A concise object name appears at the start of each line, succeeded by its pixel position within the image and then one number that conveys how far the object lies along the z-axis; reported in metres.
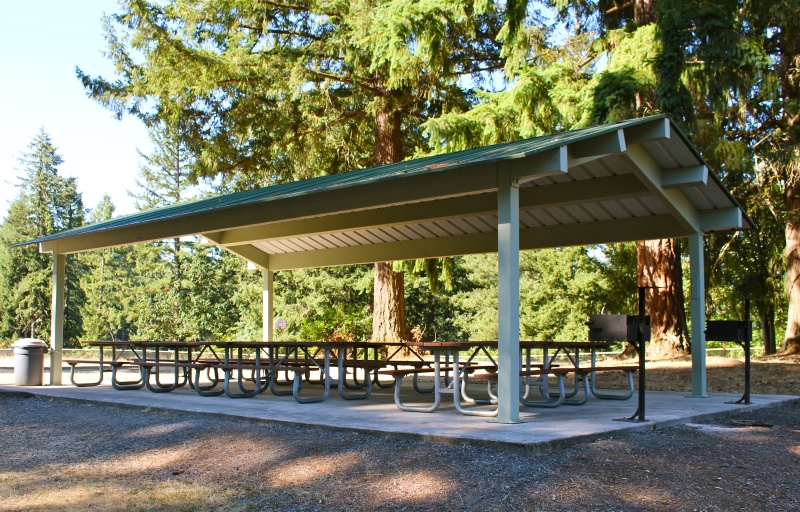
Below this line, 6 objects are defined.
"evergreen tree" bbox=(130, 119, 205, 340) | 37.12
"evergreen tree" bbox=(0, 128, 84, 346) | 46.28
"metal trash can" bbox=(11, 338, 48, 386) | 11.72
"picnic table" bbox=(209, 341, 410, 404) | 8.70
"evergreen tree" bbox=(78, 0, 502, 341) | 17.16
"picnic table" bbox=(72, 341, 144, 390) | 10.97
